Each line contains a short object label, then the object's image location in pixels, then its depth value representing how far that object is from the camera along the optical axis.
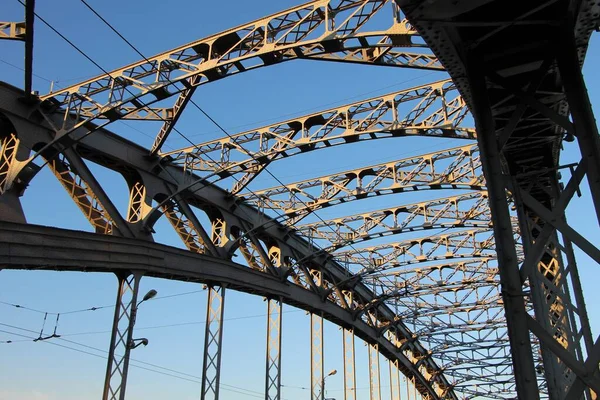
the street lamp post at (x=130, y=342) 15.18
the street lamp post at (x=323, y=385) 26.85
